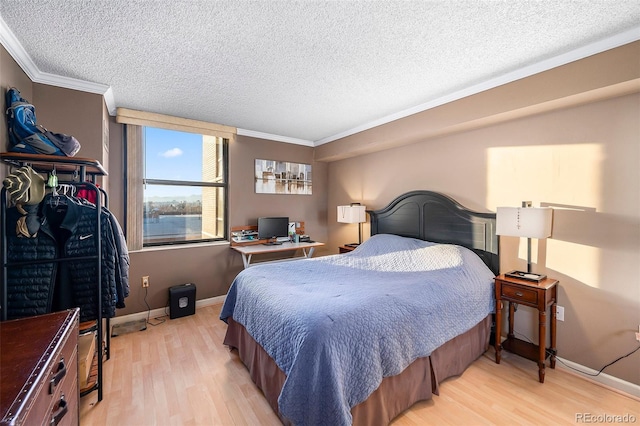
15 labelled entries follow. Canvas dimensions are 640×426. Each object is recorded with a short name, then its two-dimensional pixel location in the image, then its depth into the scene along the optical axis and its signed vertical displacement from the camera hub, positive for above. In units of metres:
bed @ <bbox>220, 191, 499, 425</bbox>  1.42 -0.73
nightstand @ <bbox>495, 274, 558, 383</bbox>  2.07 -0.74
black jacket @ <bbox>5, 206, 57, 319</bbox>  1.62 -0.43
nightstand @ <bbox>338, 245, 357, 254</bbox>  3.97 -0.60
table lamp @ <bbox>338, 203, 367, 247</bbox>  3.89 -0.08
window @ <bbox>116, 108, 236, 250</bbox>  3.20 +0.37
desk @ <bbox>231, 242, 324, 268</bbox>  3.54 -0.55
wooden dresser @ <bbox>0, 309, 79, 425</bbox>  0.76 -0.53
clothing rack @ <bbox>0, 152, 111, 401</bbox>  1.58 +0.02
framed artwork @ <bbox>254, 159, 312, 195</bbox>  4.18 +0.50
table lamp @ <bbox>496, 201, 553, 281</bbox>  2.11 -0.11
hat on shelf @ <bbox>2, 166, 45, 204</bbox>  1.53 +0.12
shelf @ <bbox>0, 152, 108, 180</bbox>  1.66 +0.30
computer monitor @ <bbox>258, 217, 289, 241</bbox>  4.03 -0.30
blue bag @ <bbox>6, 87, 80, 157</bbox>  1.79 +0.52
